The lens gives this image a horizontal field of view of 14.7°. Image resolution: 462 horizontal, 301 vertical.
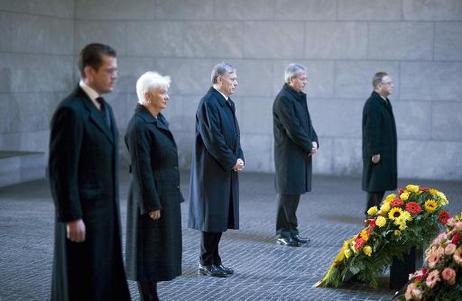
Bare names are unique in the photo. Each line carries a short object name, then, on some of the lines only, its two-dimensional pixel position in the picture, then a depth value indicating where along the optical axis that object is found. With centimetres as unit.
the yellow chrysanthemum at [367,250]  1504
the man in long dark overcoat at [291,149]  1978
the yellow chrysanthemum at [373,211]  1550
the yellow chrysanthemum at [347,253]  1535
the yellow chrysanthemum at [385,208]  1541
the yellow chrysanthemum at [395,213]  1524
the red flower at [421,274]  1116
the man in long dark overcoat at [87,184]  1026
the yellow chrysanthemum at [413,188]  1577
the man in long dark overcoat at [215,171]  1665
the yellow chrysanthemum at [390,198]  1568
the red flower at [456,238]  1120
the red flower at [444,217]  1520
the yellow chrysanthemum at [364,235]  1518
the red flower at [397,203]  1545
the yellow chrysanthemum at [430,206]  1533
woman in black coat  1316
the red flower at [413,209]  1527
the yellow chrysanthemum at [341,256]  1552
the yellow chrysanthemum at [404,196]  1561
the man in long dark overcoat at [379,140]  2213
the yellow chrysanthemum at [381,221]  1512
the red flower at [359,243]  1516
